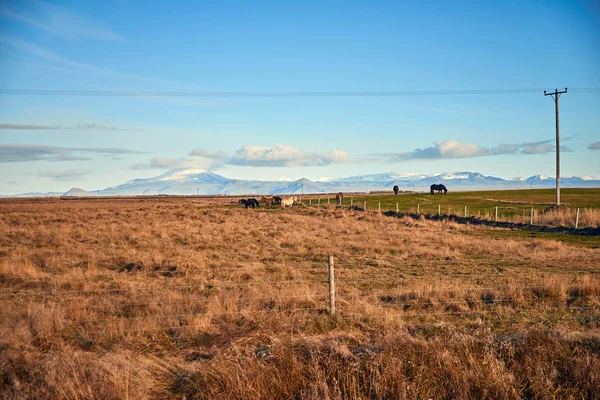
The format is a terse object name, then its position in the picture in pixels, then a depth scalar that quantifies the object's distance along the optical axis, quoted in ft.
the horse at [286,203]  231.83
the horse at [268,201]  239.75
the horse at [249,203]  229.58
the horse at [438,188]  292.98
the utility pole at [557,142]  162.81
